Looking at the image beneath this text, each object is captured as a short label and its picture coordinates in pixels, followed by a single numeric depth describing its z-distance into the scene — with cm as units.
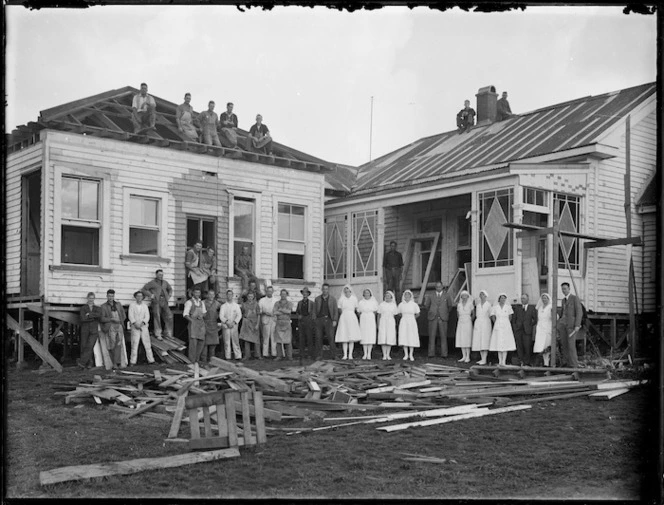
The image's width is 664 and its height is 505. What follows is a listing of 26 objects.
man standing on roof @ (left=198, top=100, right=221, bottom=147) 2430
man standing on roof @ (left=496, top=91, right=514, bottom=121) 3048
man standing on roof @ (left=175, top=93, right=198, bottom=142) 2392
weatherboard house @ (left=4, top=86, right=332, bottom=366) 2136
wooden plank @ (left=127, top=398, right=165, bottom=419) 1370
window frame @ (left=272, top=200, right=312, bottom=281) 2556
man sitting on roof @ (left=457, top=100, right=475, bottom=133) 3077
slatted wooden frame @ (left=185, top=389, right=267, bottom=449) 1077
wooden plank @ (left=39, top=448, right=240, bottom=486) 922
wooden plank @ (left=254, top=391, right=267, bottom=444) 1125
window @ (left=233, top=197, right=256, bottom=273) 2495
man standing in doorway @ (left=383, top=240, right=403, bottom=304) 2569
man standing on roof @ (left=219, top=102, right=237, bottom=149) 2502
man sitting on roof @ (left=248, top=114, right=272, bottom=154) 2538
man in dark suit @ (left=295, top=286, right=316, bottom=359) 2264
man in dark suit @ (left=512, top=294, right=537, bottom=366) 2017
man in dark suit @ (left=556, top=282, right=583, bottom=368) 1911
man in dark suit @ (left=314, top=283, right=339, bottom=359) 2269
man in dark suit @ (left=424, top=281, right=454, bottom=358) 2241
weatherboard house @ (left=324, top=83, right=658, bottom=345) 2180
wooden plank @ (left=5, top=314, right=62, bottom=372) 1961
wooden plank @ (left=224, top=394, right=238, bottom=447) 1076
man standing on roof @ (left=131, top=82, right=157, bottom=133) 2286
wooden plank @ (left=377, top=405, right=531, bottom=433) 1225
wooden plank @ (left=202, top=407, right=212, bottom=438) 1103
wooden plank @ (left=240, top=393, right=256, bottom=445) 1101
